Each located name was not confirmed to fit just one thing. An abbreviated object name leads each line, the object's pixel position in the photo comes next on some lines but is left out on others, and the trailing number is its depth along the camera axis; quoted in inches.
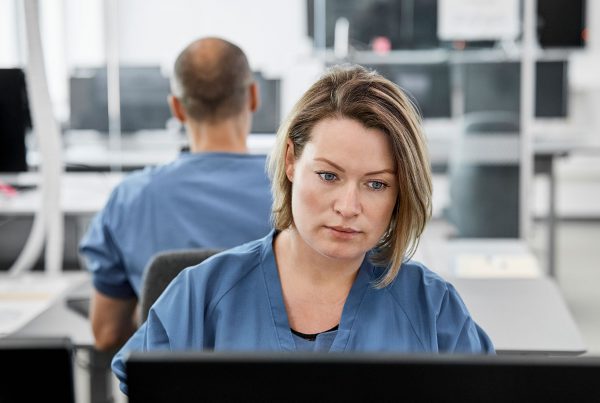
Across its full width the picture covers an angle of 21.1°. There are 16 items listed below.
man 132.3
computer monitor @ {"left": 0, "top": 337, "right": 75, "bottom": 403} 38.0
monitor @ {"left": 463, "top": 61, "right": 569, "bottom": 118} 238.2
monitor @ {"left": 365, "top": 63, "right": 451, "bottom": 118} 319.5
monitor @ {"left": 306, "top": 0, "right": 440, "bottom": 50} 308.6
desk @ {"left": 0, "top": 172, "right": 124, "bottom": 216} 203.4
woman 81.8
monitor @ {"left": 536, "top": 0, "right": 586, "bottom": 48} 336.7
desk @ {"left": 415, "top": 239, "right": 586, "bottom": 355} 120.5
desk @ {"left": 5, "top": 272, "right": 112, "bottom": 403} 136.1
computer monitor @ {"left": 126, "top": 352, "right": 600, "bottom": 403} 38.4
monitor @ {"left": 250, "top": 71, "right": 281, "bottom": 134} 284.4
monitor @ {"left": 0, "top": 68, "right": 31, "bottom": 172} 178.7
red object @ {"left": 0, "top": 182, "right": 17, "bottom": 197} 228.1
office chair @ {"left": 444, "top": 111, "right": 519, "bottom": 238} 232.7
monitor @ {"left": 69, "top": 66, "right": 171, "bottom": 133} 317.2
